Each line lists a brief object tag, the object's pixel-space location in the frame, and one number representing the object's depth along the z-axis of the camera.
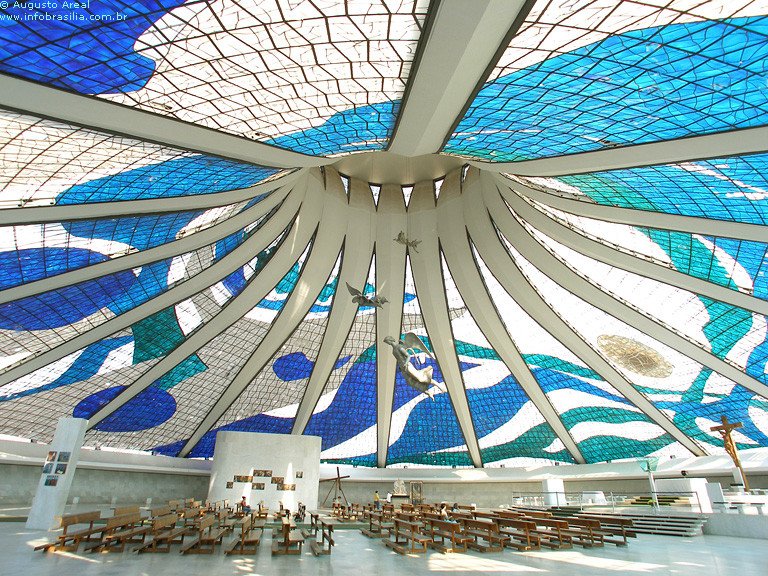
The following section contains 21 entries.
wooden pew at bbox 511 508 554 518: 19.08
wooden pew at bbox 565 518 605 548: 14.21
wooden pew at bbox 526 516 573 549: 13.79
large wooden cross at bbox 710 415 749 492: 20.48
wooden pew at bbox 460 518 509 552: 13.02
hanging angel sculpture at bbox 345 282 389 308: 19.91
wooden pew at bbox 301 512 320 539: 15.25
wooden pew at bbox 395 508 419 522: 16.45
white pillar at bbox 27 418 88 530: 14.40
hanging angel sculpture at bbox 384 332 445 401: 19.02
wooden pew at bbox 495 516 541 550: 13.51
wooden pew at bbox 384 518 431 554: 12.34
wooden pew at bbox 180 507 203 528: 16.89
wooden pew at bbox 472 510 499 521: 15.66
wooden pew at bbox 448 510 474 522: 16.70
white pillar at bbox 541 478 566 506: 26.42
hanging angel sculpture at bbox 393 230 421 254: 21.58
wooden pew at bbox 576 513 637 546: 14.73
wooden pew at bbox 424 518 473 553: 12.88
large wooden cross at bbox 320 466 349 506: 31.92
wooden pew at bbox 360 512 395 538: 16.29
